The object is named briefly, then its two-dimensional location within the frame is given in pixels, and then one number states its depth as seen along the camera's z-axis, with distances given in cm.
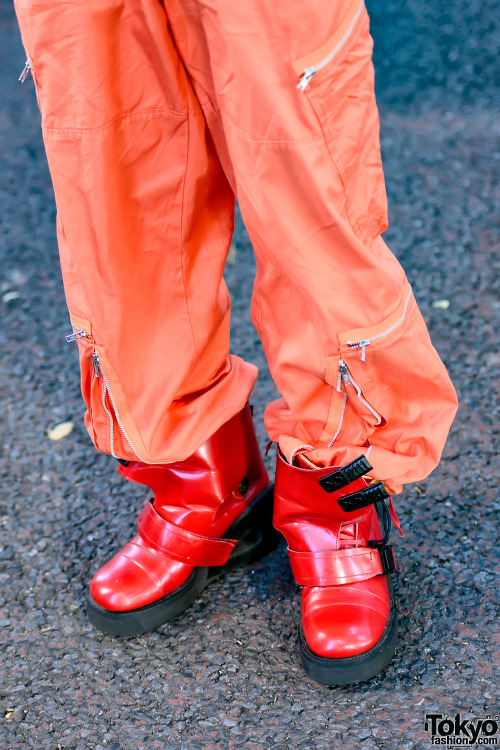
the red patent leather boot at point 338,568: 252
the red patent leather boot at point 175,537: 262
